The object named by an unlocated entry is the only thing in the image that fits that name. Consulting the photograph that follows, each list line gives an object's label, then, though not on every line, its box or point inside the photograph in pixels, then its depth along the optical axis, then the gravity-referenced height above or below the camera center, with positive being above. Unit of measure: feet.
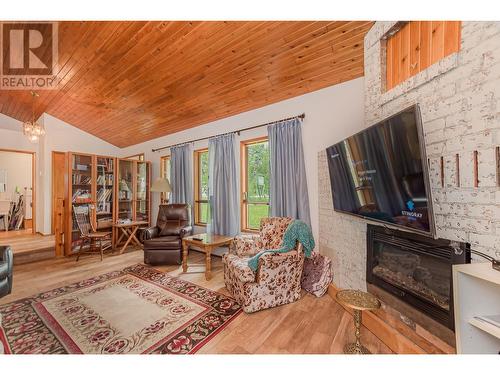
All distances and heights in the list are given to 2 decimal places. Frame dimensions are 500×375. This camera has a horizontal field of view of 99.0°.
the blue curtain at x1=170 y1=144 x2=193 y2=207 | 14.53 +1.14
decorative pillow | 8.20 -3.42
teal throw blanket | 7.61 -1.77
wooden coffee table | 9.65 -2.51
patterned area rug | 5.55 -4.01
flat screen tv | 4.05 +0.35
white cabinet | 3.63 -2.01
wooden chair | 12.82 -2.68
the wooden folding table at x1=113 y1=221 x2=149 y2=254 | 14.51 -2.91
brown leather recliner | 11.36 -2.61
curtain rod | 9.76 +3.31
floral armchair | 7.09 -3.15
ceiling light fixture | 11.72 +3.39
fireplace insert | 4.48 -2.00
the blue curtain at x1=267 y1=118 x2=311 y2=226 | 9.67 +0.77
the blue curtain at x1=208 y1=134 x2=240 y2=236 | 12.23 +0.14
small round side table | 5.10 -2.81
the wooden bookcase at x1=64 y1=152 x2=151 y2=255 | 13.57 -0.03
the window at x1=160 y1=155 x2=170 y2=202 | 16.90 +1.77
